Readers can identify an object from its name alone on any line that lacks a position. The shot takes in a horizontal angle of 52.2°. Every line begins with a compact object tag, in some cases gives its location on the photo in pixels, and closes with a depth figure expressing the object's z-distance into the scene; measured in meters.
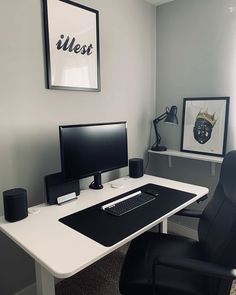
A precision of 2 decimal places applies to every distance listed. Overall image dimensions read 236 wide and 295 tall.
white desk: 0.99
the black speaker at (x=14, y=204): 1.29
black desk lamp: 2.23
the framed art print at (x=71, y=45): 1.63
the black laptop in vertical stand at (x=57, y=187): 1.52
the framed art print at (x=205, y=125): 2.09
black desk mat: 1.20
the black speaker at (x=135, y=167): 2.09
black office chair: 1.06
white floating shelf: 2.06
